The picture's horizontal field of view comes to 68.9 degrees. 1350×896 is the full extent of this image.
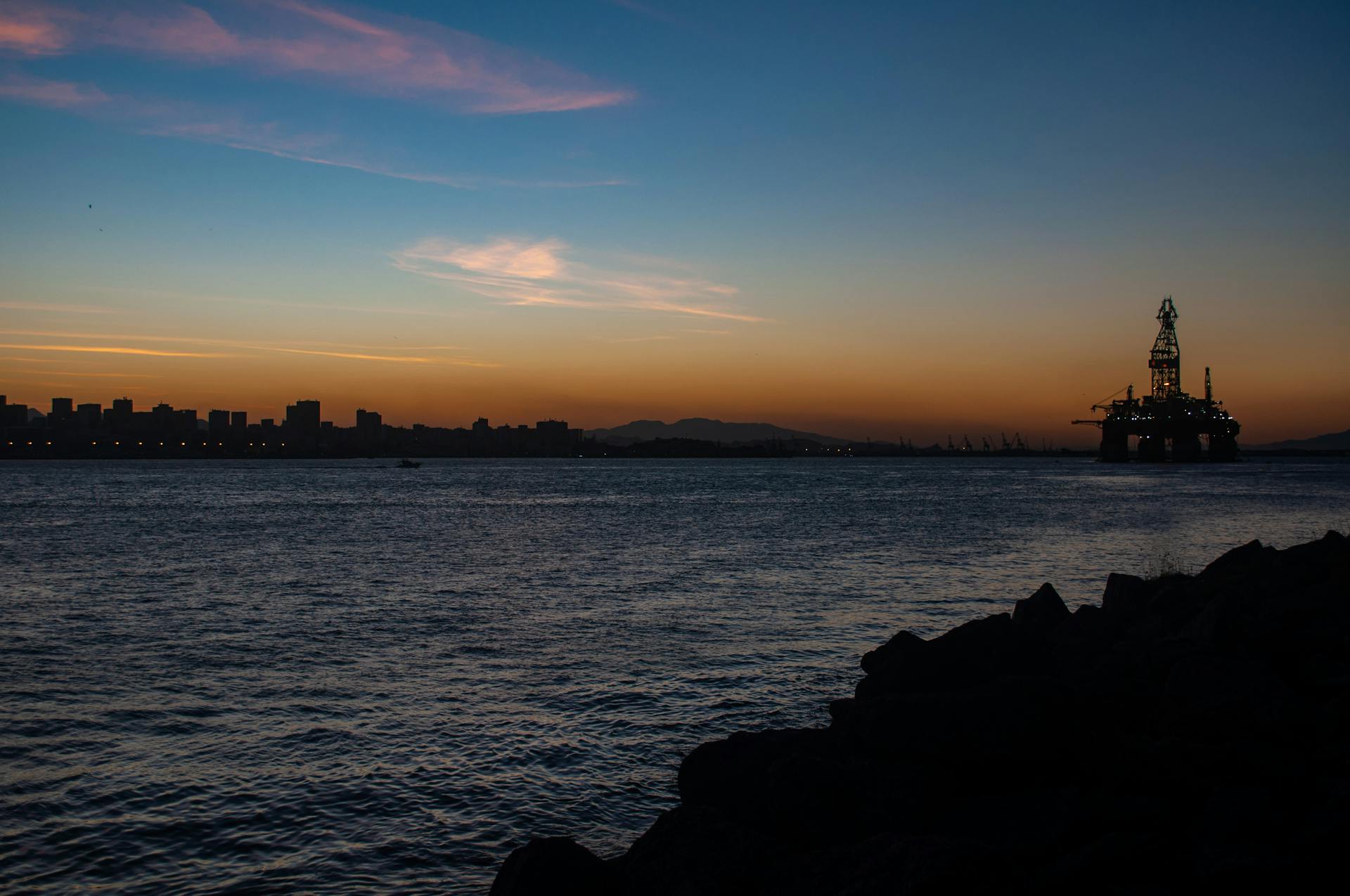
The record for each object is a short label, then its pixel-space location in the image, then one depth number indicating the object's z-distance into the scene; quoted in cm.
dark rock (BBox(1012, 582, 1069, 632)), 1748
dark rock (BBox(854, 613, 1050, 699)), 1238
